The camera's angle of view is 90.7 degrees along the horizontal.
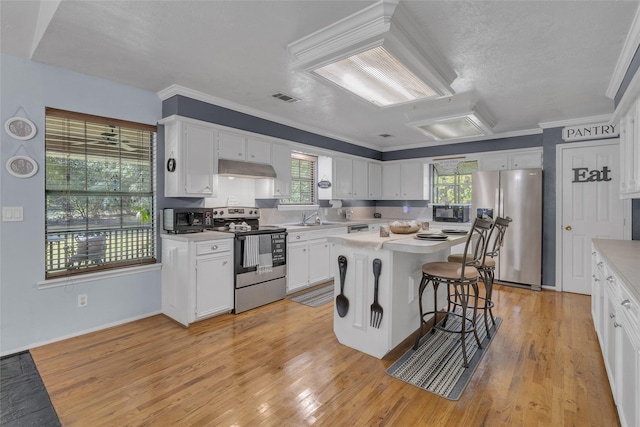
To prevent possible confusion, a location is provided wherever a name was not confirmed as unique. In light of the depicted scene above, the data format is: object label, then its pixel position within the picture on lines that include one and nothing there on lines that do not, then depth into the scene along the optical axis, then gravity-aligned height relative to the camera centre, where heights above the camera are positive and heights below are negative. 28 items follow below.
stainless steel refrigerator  4.66 -0.05
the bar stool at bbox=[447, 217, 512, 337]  2.84 -0.50
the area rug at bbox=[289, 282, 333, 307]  4.02 -1.16
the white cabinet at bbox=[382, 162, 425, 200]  6.41 +0.63
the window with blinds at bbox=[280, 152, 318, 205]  5.39 +0.54
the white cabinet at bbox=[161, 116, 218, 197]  3.46 +0.58
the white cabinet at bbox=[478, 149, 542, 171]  5.16 +0.87
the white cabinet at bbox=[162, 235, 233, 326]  3.26 -0.74
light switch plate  2.67 -0.04
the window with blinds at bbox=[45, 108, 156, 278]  2.97 +0.16
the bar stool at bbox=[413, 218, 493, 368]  2.48 -0.51
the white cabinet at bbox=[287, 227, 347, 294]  4.34 -0.71
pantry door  4.27 +0.11
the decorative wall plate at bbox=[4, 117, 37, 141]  2.68 +0.70
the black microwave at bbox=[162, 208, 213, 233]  3.45 -0.11
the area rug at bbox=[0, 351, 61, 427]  1.88 -1.26
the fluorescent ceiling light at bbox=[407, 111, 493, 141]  3.51 +1.03
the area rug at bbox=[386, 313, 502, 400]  2.21 -1.21
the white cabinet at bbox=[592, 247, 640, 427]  1.35 -0.69
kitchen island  2.52 -0.65
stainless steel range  3.65 -0.58
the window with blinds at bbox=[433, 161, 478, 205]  5.96 +0.57
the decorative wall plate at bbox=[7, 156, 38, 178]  2.70 +0.37
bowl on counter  2.99 -0.16
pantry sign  4.24 +1.11
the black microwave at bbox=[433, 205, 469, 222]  5.77 -0.04
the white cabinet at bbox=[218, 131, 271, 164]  3.85 +0.80
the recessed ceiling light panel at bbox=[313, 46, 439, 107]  2.26 +1.07
